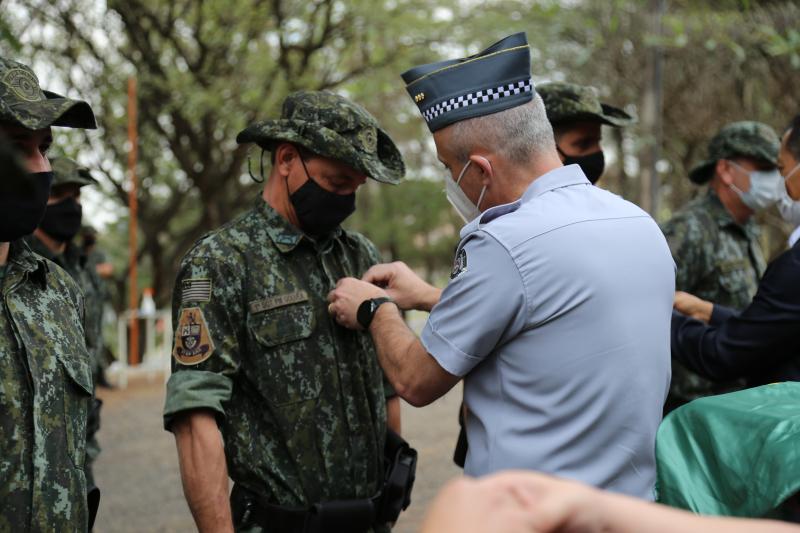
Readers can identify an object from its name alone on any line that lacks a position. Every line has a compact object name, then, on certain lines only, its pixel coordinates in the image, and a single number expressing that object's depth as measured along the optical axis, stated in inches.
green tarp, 59.3
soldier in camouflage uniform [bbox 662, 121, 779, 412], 171.8
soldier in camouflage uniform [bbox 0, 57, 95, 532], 83.1
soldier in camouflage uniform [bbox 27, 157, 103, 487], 205.6
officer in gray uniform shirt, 78.3
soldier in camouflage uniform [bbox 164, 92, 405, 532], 102.9
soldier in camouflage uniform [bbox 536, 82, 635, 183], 140.3
